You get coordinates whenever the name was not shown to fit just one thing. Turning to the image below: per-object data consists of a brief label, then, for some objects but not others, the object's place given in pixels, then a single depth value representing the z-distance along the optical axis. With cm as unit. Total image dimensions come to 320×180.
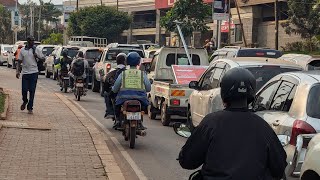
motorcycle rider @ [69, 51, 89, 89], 2053
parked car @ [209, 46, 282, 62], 1808
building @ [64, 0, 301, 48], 5268
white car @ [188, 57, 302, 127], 1028
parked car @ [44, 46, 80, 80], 2991
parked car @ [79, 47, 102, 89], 2692
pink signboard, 1543
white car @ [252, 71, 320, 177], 626
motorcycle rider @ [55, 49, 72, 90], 2362
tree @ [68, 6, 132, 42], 7131
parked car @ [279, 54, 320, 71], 1291
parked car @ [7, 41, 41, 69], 4273
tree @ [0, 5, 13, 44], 9631
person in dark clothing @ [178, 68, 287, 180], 368
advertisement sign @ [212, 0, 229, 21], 2441
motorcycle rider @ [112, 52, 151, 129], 1080
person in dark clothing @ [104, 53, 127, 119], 1169
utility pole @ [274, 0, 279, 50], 4020
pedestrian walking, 1421
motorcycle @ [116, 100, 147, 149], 1048
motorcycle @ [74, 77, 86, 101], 2020
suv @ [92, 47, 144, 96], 2319
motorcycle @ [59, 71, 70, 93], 2347
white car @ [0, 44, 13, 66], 4723
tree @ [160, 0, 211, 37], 3609
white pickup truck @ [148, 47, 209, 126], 1435
